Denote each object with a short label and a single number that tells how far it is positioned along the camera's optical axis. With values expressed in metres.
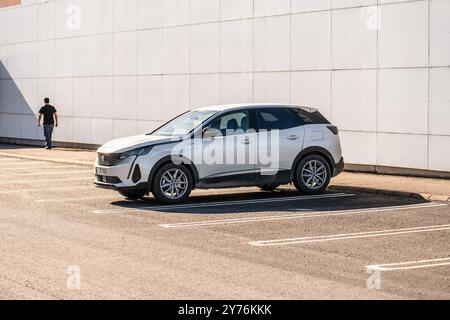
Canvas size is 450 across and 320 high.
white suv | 16.14
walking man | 32.22
